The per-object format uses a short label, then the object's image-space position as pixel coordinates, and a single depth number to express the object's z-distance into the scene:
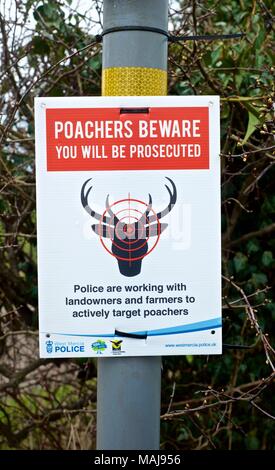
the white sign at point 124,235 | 2.48
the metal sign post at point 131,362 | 2.47
